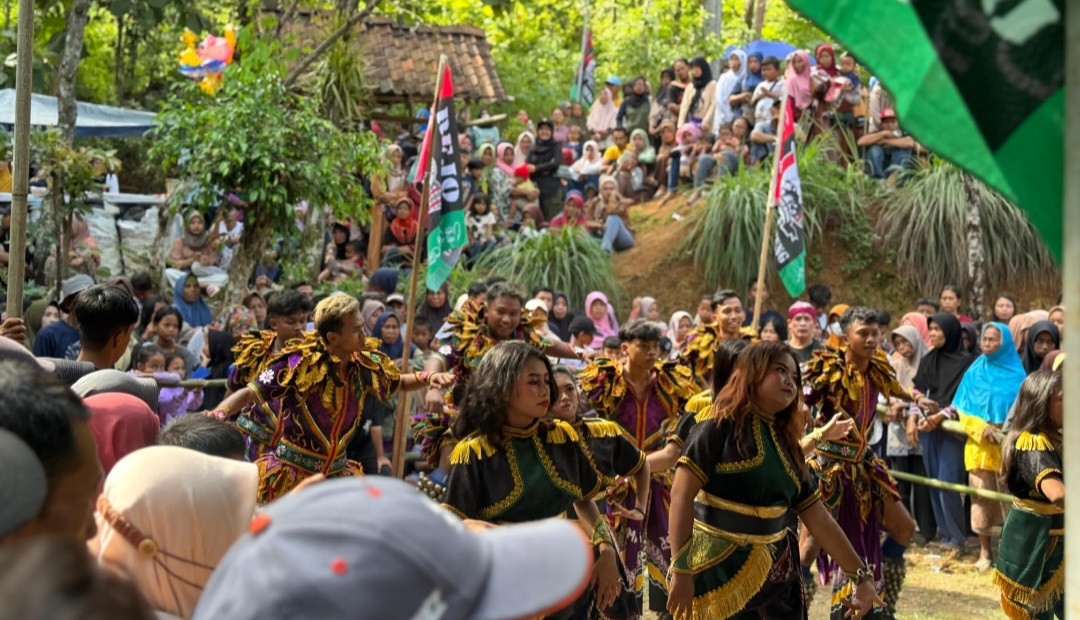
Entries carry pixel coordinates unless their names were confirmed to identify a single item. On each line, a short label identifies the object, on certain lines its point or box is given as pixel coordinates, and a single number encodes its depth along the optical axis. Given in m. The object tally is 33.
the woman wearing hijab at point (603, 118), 23.14
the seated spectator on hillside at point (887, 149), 18.50
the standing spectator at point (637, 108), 21.80
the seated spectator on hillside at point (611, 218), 18.30
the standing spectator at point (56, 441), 2.55
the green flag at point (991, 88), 2.12
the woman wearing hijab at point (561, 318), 14.16
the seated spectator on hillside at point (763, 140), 18.53
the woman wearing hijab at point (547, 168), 20.09
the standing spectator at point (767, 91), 18.75
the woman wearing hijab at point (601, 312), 14.71
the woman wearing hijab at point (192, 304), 12.70
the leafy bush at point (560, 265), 16.56
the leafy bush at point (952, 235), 16.92
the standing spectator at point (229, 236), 15.50
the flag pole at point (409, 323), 8.70
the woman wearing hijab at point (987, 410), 10.57
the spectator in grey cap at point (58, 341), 9.87
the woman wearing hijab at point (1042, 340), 11.99
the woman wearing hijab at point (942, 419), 11.16
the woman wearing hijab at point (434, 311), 13.73
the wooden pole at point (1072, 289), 1.98
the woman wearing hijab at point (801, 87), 18.45
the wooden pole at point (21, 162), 6.39
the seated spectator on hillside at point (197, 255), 15.15
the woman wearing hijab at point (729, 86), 19.81
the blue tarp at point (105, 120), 18.16
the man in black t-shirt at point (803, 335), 10.97
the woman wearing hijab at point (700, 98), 20.51
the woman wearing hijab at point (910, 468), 11.48
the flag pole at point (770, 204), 11.22
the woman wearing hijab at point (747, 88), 19.61
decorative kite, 16.08
